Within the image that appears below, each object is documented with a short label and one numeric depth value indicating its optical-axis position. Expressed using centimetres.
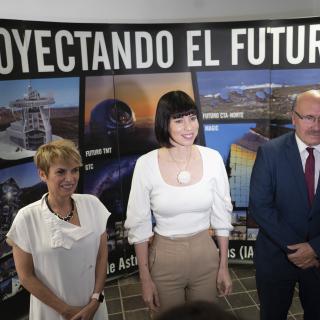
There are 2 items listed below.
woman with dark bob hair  179
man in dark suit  193
